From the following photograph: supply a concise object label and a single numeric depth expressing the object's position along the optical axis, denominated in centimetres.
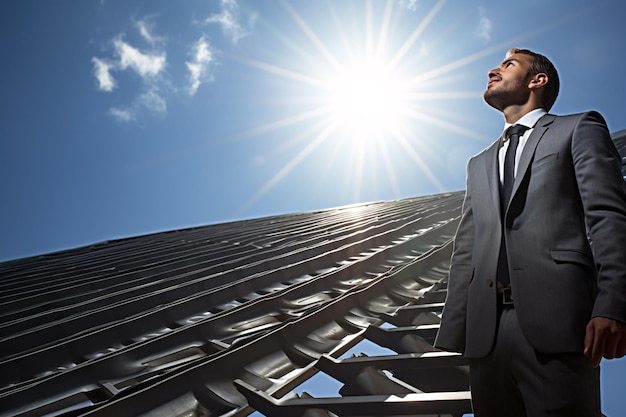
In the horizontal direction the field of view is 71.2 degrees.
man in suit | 120
